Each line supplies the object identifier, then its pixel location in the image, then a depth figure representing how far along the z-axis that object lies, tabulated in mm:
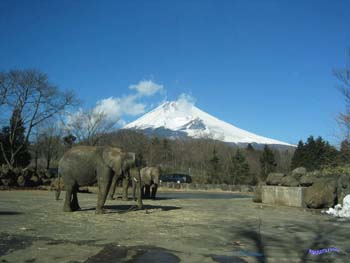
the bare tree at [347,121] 22138
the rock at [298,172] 21820
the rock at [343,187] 17797
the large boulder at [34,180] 34375
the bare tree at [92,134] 68188
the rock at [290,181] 20369
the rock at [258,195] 22783
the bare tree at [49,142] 80100
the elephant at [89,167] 13797
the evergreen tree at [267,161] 73875
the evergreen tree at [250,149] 96062
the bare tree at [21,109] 49500
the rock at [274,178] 21438
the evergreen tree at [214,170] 65688
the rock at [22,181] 33469
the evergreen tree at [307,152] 67094
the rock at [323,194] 18078
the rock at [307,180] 19797
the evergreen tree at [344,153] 22672
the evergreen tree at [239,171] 66188
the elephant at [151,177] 23672
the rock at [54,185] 32844
